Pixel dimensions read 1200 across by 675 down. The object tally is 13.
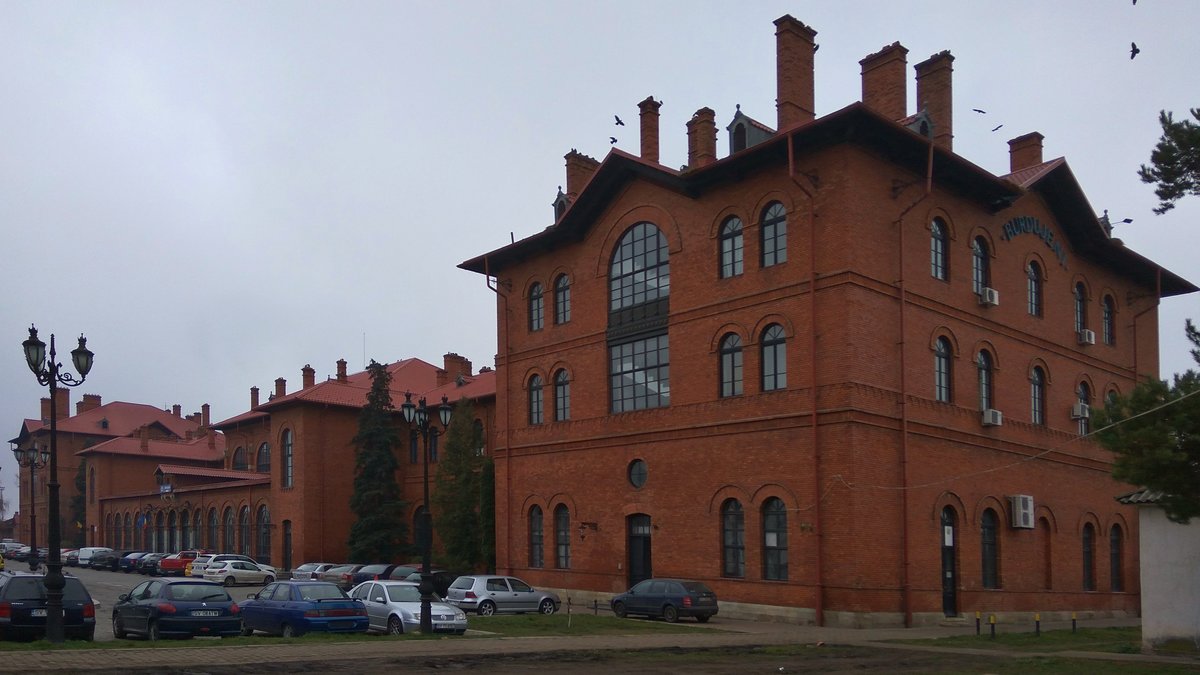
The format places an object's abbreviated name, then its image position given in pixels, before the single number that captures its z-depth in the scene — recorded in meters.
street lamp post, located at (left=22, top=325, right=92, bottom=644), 19.08
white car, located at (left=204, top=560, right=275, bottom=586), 48.72
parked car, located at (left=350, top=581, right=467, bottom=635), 24.30
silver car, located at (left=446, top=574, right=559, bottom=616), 31.80
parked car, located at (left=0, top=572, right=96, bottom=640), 20.48
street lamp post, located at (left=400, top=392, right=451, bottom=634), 23.67
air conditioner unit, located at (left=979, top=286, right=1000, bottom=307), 33.12
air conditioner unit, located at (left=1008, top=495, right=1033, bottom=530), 33.03
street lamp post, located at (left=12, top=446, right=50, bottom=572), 38.59
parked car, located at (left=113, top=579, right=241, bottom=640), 21.36
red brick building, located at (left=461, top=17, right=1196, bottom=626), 29.28
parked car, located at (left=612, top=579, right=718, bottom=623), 29.28
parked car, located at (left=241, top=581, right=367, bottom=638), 22.22
